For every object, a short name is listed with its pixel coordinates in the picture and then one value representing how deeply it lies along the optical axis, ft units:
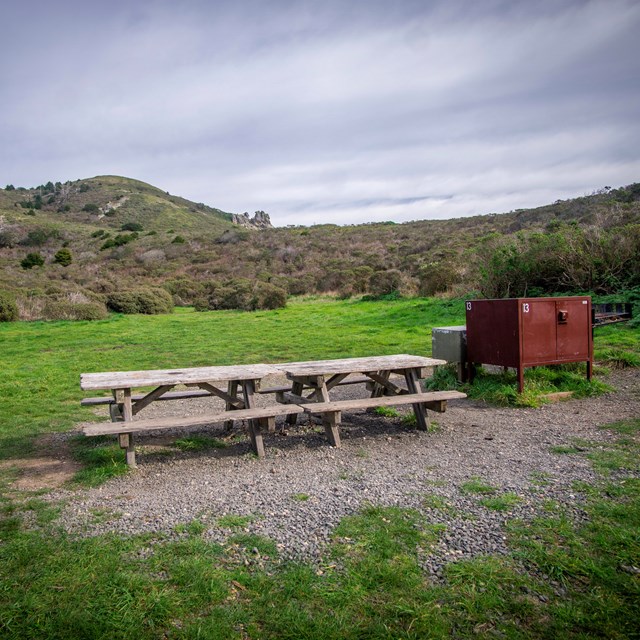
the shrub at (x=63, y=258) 129.61
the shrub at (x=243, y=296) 81.61
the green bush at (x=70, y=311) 71.41
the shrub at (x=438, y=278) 70.03
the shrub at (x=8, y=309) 68.49
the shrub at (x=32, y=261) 122.26
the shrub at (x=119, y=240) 153.38
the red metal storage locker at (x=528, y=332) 24.34
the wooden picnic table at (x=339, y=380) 19.04
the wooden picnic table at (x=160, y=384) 16.87
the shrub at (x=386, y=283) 80.73
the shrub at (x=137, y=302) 80.64
